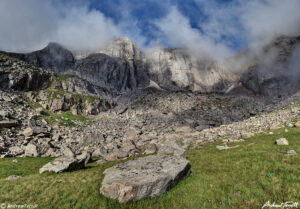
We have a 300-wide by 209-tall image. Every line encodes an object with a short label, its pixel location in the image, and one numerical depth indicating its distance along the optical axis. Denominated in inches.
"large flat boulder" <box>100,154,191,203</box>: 299.7
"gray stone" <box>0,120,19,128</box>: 1143.7
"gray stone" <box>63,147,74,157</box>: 926.7
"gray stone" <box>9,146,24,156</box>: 877.3
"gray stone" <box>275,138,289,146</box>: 580.4
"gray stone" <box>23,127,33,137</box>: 1160.2
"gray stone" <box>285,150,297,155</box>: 431.4
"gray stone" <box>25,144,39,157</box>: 907.4
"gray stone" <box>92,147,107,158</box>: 1094.4
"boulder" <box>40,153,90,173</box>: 538.8
